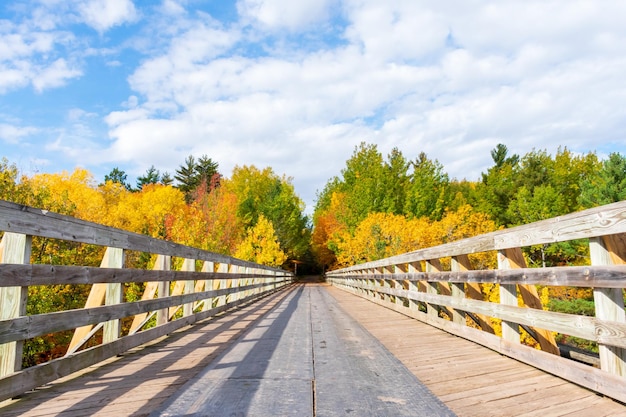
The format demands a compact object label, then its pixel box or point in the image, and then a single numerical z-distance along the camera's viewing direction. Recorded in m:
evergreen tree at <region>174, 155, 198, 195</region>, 55.25
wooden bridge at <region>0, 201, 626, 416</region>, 2.23
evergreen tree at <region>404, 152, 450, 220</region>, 37.16
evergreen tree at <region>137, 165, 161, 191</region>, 66.25
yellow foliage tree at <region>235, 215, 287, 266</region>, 32.16
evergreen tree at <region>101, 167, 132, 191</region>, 70.50
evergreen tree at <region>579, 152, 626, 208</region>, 25.16
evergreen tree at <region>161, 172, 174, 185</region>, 64.34
